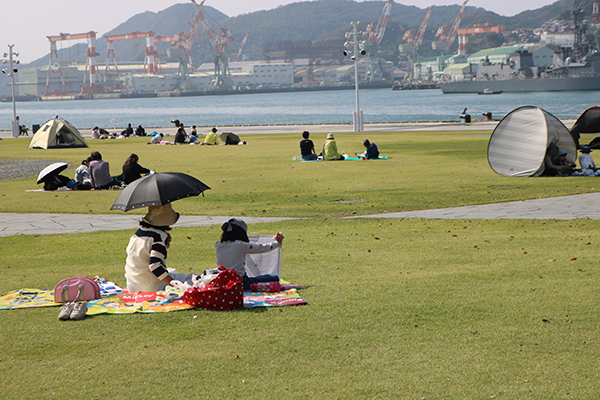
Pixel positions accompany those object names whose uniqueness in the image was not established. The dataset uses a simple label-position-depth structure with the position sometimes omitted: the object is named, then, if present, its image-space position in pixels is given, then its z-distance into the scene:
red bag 7.01
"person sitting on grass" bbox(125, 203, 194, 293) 7.25
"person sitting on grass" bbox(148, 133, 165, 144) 40.52
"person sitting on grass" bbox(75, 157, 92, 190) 19.67
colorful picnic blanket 7.07
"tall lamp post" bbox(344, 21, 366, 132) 47.44
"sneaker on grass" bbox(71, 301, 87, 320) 6.77
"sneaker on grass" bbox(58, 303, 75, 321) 6.80
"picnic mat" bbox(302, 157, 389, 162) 26.84
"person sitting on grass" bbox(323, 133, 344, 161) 26.45
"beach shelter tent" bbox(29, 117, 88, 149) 39.00
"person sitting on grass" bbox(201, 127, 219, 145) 38.59
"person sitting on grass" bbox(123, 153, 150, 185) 17.97
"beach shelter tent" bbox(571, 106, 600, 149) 35.41
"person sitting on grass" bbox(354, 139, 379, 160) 26.64
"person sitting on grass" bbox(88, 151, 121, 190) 19.27
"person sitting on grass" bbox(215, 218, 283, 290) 7.44
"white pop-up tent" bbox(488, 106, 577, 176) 20.34
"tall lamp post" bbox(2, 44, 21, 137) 54.06
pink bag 7.37
